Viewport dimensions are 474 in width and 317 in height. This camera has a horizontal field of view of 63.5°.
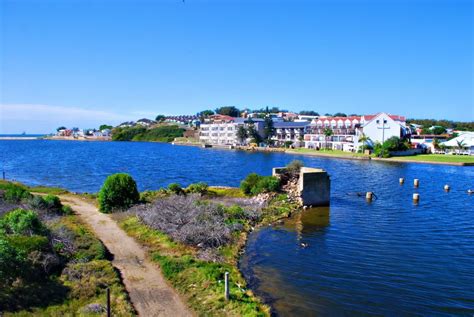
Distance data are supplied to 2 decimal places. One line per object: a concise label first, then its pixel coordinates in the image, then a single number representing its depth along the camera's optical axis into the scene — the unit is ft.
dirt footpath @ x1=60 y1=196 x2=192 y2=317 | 50.16
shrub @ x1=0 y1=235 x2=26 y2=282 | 49.55
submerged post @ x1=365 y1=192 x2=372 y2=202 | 140.19
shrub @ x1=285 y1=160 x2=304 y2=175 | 135.64
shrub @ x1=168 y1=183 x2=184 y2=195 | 125.24
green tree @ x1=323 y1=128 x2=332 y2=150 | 411.13
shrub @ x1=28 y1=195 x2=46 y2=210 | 94.32
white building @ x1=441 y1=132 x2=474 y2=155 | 330.13
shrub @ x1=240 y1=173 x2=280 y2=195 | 128.77
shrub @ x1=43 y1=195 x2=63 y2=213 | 98.02
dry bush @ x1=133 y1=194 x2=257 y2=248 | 77.49
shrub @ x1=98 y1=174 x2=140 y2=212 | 104.06
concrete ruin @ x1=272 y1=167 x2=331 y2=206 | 122.62
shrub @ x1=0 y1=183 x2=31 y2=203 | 101.04
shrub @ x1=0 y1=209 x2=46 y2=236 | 65.62
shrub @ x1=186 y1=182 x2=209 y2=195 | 129.70
